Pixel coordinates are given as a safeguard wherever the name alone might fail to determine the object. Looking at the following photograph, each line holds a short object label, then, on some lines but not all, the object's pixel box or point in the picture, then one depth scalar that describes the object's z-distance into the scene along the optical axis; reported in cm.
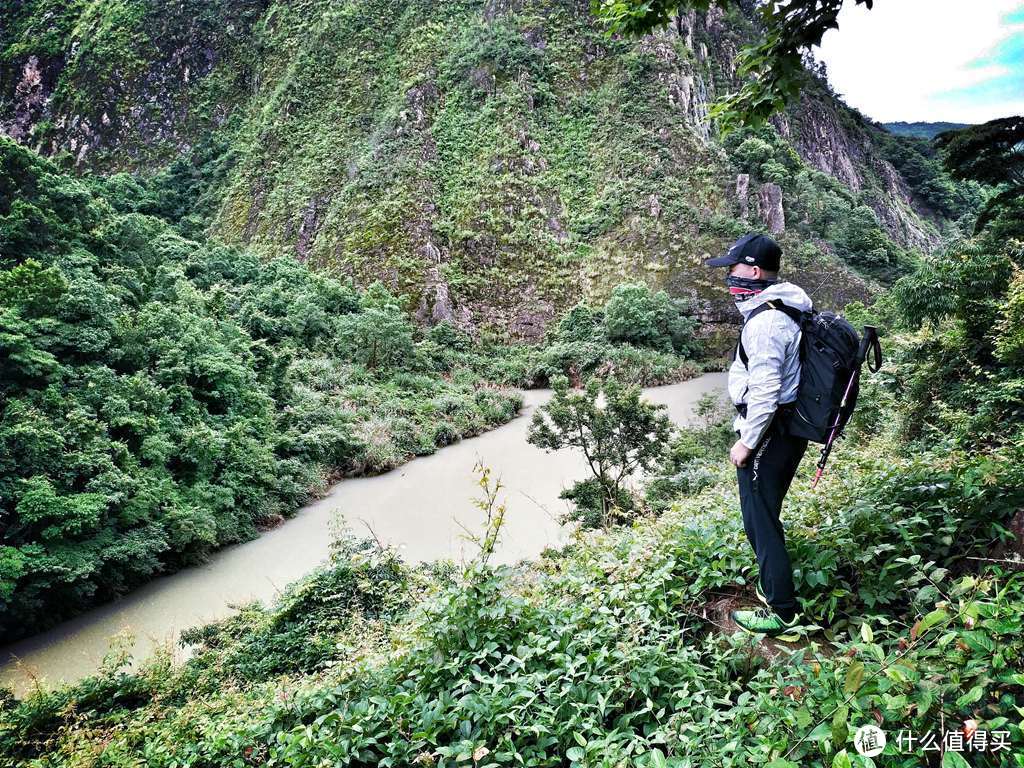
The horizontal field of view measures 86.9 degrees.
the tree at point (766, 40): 240
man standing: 203
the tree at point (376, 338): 2066
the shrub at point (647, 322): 2547
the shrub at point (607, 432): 966
